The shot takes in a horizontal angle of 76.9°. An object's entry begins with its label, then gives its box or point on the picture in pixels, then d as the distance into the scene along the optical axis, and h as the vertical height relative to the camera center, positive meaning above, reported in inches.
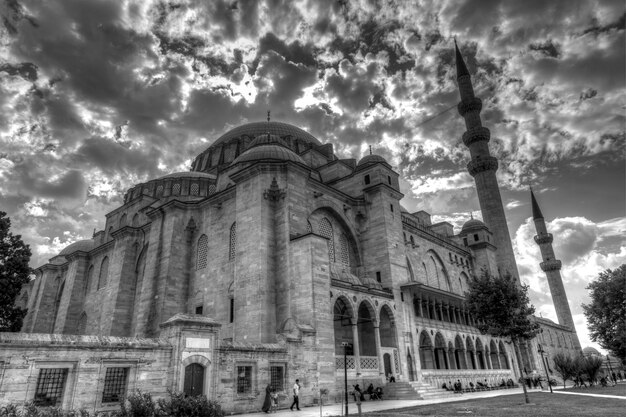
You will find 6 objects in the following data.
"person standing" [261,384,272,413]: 545.3 -29.8
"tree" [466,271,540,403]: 725.9 +109.4
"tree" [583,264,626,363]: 1152.2 +157.2
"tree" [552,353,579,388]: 1157.7 +3.5
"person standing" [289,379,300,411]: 576.1 -22.9
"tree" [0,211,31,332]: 935.7 +256.0
